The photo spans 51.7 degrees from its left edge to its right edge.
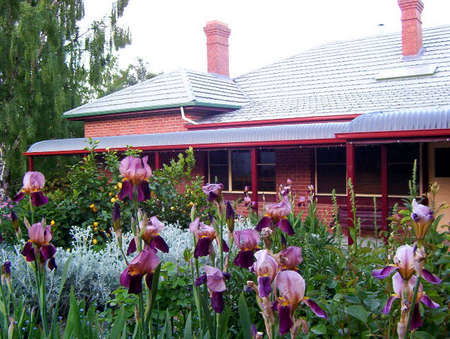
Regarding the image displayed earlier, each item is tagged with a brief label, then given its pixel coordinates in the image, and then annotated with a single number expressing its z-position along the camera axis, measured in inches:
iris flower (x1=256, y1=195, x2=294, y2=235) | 76.9
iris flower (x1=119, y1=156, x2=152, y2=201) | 71.4
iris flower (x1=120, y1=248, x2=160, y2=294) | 57.6
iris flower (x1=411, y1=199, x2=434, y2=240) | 49.8
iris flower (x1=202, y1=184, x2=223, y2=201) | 75.9
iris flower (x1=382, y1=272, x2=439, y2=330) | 52.0
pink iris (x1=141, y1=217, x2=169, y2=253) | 63.1
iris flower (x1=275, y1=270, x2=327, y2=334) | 48.2
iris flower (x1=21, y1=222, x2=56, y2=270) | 75.7
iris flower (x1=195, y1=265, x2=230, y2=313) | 62.2
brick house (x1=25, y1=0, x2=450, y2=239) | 387.9
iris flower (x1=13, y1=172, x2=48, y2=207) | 93.0
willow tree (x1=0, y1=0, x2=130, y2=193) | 582.2
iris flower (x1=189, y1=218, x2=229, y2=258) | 71.6
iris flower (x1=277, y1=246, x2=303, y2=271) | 52.8
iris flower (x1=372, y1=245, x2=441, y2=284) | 51.1
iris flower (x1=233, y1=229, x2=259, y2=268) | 65.9
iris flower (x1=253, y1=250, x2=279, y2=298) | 48.1
